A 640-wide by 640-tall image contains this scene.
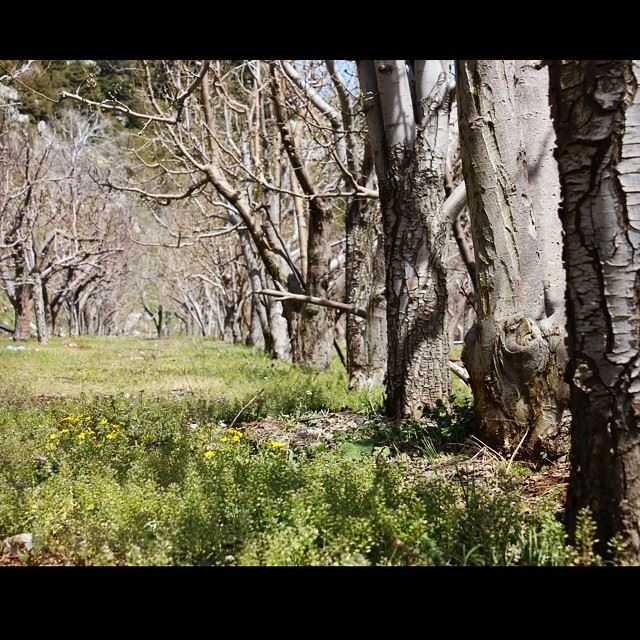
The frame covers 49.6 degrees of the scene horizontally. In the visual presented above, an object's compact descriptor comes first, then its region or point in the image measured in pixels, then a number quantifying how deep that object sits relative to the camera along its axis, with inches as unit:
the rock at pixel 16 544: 140.4
